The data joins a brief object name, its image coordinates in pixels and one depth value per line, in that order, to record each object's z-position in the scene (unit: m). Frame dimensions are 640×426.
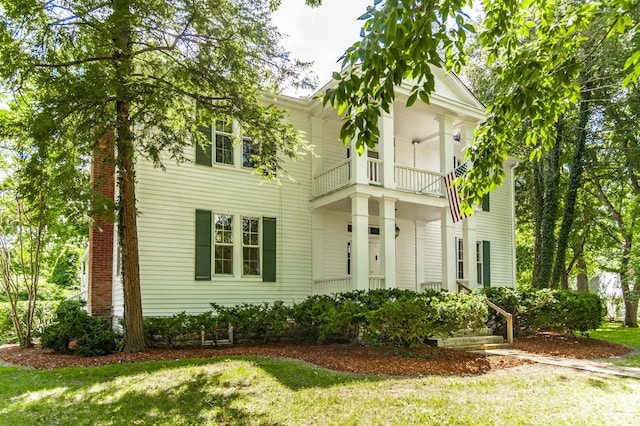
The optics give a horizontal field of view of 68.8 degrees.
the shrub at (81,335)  9.91
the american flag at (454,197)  12.26
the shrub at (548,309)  12.05
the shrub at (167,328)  10.20
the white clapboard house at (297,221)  12.05
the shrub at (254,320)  10.68
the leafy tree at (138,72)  7.93
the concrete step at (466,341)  10.57
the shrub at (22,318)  14.41
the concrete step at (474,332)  11.47
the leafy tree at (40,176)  8.29
